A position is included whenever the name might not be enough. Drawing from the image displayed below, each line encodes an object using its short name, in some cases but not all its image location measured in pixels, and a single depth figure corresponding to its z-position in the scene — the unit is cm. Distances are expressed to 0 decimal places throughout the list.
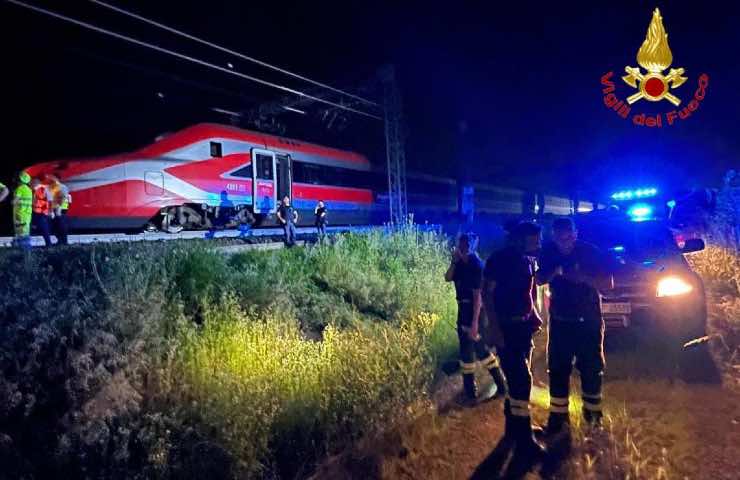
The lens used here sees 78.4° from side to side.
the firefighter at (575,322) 368
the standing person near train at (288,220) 1166
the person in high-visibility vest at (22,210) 809
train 1020
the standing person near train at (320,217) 1469
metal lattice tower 1535
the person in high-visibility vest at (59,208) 870
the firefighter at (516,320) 348
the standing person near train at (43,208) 849
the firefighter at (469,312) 436
